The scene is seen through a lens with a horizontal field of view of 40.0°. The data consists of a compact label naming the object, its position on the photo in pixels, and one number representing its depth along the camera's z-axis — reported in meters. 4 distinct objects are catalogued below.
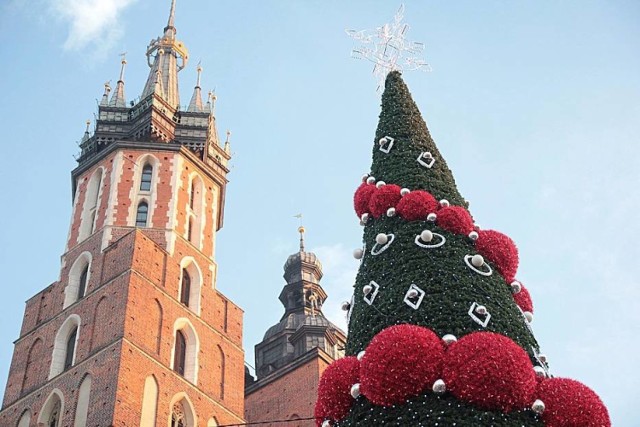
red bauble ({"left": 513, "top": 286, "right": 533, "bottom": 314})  8.46
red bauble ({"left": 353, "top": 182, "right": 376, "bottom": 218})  9.02
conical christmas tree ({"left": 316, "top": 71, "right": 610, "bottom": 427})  6.82
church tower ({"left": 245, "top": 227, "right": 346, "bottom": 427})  32.22
